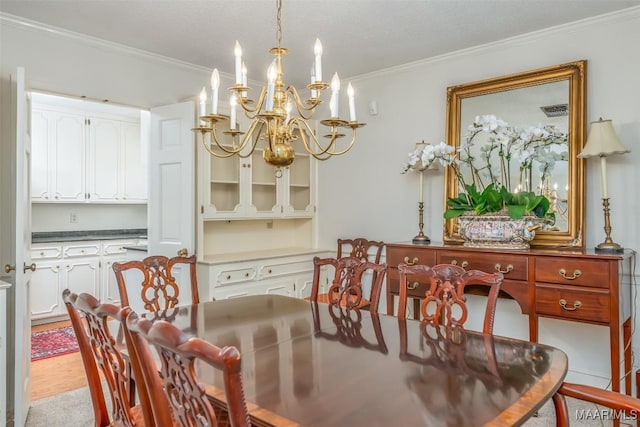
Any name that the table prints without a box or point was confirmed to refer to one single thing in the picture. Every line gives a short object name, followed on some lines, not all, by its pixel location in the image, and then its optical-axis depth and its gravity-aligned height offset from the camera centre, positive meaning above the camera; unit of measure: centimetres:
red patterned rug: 374 -116
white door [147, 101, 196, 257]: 337 +30
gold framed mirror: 285 +64
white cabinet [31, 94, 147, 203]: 490 +74
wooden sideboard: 230 -40
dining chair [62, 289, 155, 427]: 120 -45
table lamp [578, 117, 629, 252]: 254 +39
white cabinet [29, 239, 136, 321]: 464 -60
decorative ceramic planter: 272 -10
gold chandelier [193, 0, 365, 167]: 169 +46
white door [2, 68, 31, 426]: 226 -26
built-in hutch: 347 -9
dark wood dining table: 105 -48
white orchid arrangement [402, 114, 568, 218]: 280 +39
